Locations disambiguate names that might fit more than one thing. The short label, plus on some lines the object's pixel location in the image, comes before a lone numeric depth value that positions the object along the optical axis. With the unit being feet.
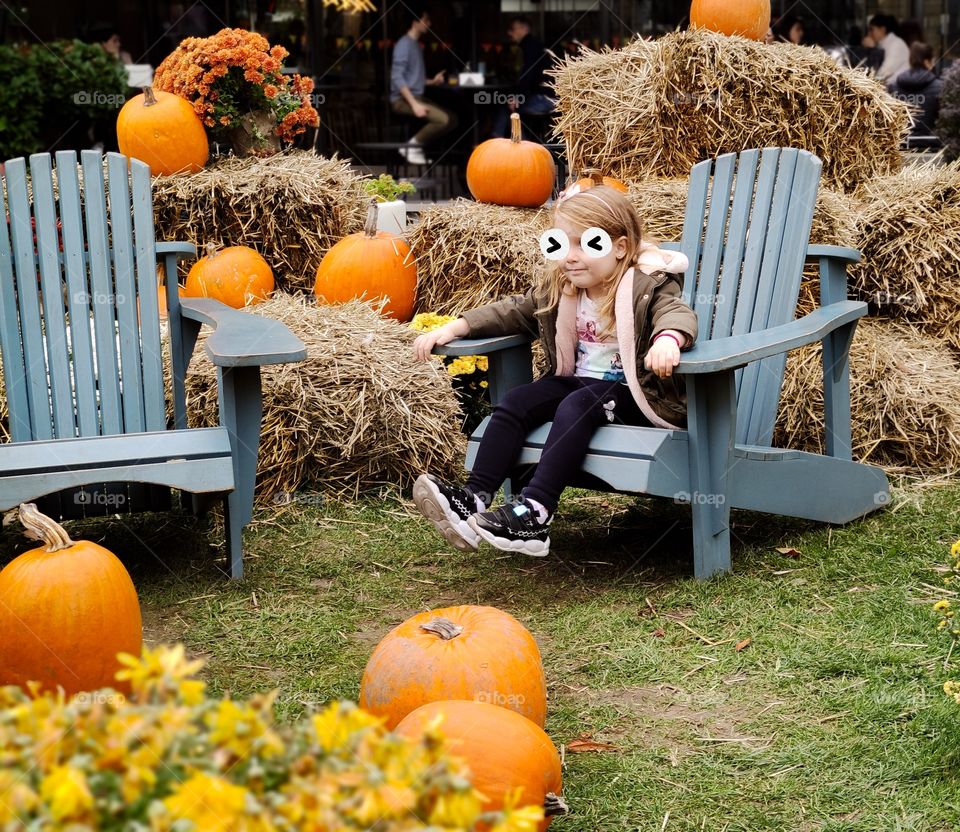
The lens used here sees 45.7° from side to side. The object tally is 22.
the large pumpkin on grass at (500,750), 6.05
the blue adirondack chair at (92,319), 11.37
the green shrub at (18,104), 30.01
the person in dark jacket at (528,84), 32.40
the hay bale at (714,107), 15.90
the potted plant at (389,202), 18.71
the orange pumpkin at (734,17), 17.46
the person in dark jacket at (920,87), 30.81
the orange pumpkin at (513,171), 17.22
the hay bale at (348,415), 13.42
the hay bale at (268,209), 16.76
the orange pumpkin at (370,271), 16.12
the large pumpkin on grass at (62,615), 8.11
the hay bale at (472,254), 16.16
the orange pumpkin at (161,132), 16.62
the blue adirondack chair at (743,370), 10.15
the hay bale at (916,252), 15.42
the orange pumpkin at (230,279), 15.97
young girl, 9.96
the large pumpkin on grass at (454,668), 7.23
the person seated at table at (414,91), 32.99
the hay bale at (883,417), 14.03
